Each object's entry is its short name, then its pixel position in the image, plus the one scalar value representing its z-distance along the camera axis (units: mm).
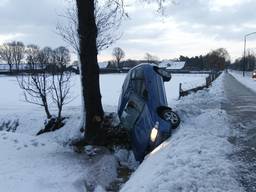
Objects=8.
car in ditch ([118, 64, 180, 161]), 4152
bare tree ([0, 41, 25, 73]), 66742
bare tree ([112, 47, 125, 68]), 80882
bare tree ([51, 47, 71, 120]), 8213
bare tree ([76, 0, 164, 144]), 5543
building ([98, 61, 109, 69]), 80322
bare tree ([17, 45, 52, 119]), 8244
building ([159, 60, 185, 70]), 79359
